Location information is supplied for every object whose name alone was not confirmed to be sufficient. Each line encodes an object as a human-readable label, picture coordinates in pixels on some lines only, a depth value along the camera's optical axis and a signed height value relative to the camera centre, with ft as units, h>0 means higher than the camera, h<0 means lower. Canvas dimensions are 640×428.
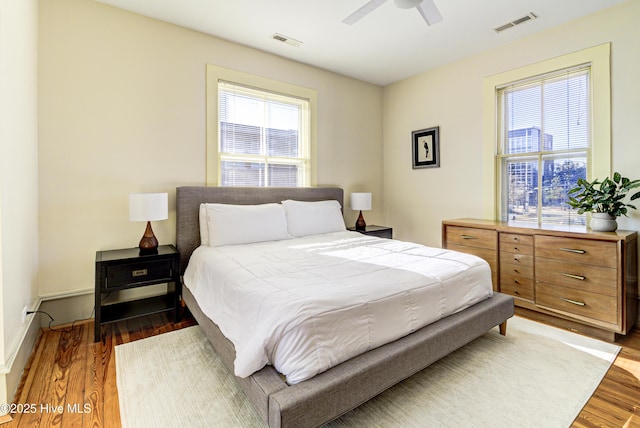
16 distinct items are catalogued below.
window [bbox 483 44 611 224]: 9.68 +2.73
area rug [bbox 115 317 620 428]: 5.30 -3.53
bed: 4.18 -2.57
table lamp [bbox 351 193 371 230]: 14.11 +0.37
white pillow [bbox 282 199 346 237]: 11.60 -0.26
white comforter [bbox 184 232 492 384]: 4.61 -1.58
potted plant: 8.52 +0.27
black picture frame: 14.12 +3.01
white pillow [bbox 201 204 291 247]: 9.87 -0.43
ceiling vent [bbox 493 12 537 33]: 9.78 +6.26
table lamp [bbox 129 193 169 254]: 8.64 +0.01
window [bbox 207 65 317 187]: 11.39 +3.27
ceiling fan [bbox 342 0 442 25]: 7.28 +4.99
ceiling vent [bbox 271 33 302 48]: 11.13 +6.38
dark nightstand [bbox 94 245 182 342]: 8.10 -1.87
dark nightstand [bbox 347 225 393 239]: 13.75 -0.93
